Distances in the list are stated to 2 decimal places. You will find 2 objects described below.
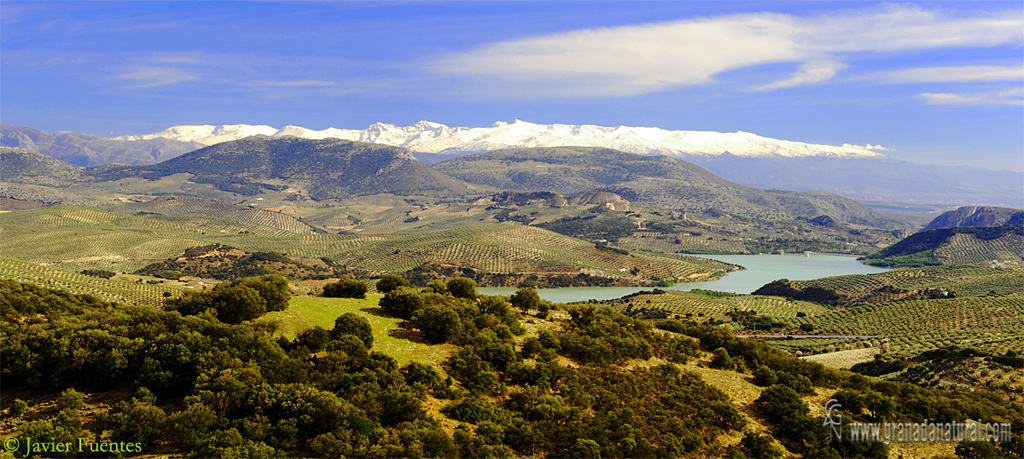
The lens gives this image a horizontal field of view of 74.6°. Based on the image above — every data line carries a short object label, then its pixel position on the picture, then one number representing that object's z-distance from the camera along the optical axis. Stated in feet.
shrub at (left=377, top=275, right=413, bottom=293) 177.88
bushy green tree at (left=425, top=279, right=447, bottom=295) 178.19
